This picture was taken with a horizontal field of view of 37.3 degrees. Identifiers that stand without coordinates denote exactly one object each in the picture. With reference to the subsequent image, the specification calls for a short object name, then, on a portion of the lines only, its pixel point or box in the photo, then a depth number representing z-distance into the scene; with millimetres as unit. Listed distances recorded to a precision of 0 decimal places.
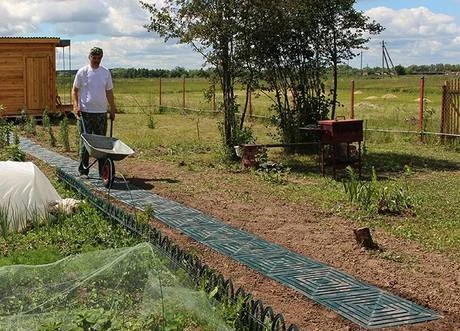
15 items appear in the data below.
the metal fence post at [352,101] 18530
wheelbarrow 8777
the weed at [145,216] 5789
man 9742
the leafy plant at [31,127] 17844
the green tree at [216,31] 12320
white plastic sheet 6785
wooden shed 21891
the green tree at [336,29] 13328
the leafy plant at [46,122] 16098
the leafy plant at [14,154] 10258
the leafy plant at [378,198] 7816
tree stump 6262
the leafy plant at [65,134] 13950
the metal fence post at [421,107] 16166
